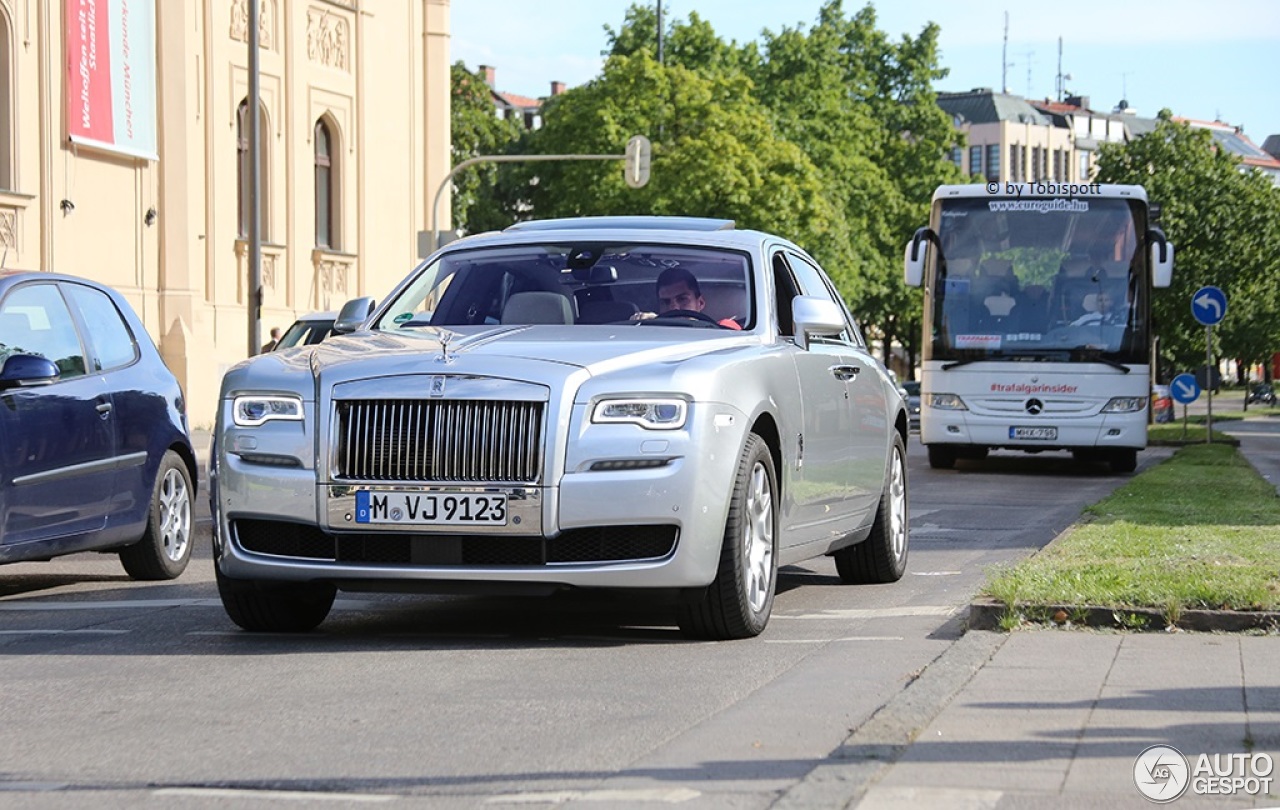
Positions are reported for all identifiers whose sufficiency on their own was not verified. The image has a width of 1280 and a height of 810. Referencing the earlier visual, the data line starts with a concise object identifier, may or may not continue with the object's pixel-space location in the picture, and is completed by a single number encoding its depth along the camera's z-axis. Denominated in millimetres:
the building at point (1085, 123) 165000
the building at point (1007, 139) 153250
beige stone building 32781
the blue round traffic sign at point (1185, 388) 36875
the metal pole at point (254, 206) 30312
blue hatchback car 10039
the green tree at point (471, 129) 81625
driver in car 9453
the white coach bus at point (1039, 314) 24891
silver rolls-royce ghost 8039
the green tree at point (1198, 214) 54312
